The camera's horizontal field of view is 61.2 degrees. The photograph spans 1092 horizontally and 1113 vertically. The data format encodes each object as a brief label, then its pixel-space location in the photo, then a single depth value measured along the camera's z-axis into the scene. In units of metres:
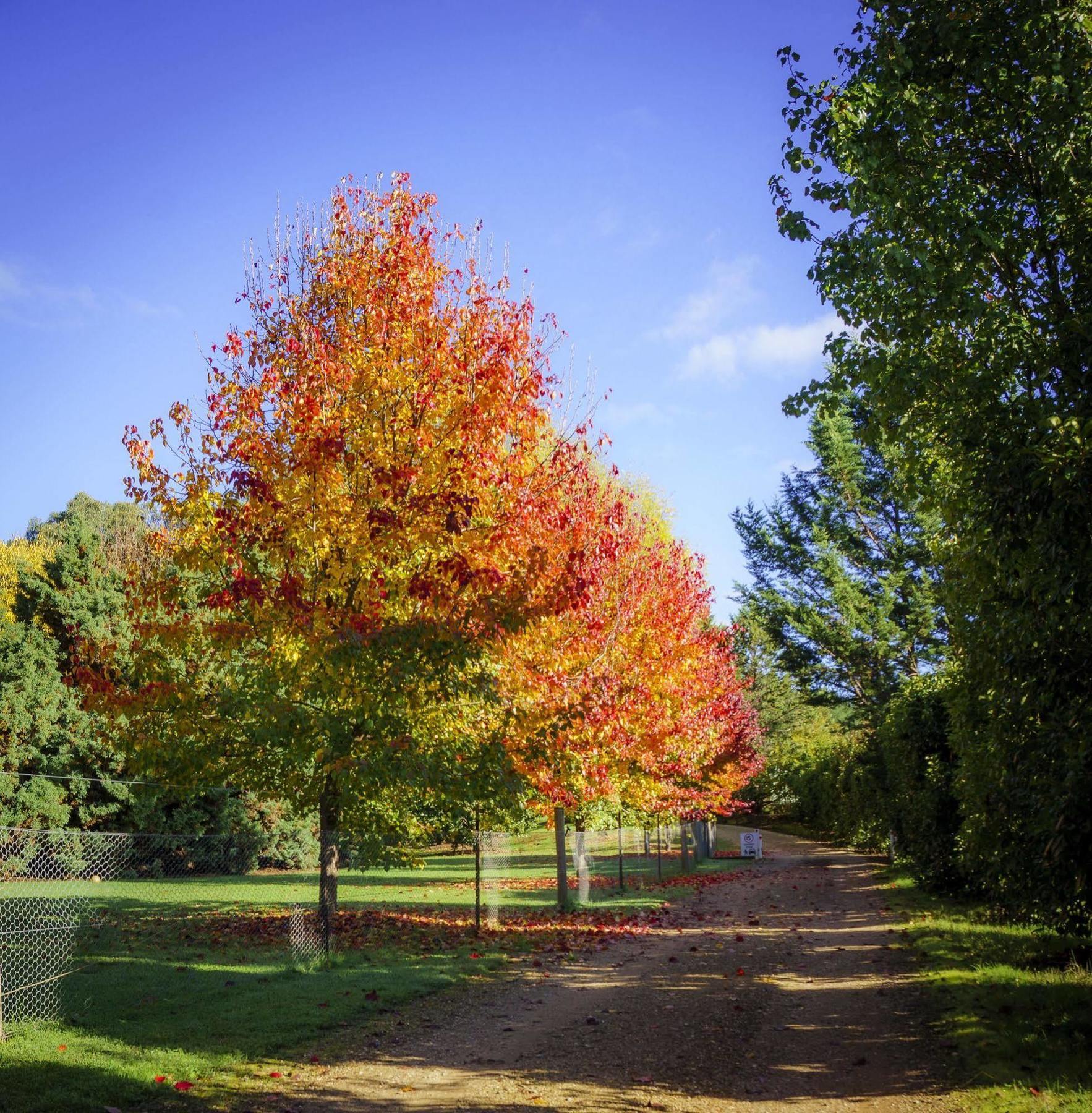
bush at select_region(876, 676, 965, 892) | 18.08
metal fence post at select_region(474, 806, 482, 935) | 15.49
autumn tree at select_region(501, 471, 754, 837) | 13.56
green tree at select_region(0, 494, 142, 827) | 26.03
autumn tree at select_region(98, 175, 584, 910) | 10.82
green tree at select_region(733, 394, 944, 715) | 34.19
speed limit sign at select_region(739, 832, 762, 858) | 36.44
